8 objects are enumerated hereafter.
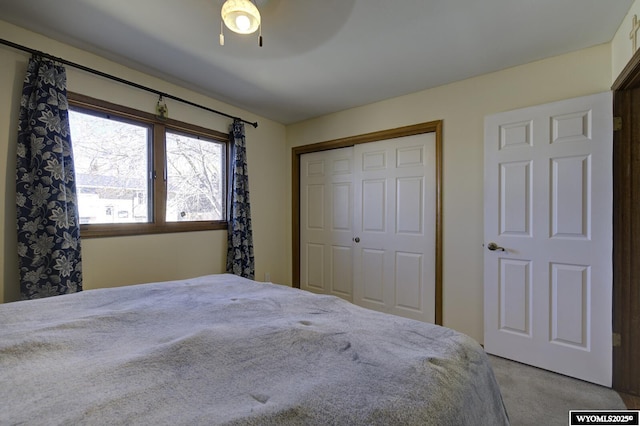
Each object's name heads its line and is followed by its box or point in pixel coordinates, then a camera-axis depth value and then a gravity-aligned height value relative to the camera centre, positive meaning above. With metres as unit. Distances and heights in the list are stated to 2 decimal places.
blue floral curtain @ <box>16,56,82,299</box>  1.82 +0.15
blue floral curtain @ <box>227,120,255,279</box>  3.04 -0.02
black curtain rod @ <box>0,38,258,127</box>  1.79 +1.05
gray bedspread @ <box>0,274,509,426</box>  0.62 -0.44
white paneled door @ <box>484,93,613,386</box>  1.95 -0.19
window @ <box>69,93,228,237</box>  2.17 +0.37
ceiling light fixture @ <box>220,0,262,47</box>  1.41 +1.00
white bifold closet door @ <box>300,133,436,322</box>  2.85 -0.14
